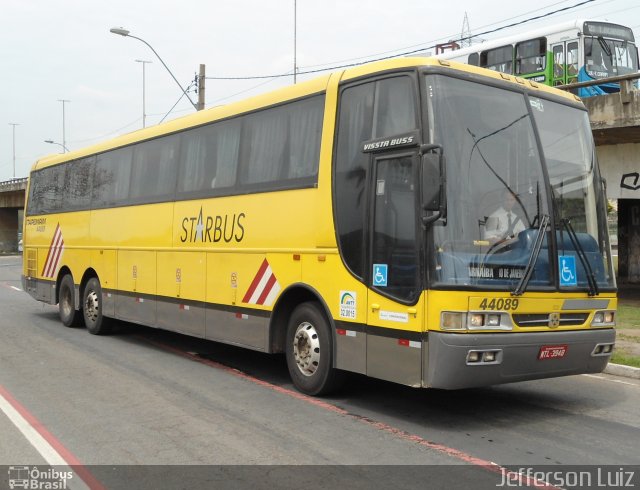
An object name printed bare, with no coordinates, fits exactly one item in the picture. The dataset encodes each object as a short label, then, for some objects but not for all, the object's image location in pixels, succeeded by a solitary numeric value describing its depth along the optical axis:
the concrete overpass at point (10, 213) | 62.45
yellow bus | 5.78
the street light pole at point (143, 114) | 42.34
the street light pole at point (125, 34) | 21.86
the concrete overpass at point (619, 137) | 14.98
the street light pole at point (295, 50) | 30.16
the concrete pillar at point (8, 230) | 69.31
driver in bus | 5.92
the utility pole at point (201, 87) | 24.07
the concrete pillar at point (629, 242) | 25.84
